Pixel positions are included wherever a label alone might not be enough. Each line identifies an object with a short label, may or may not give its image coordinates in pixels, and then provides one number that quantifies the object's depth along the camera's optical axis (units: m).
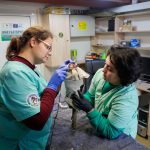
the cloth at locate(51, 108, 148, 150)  1.09
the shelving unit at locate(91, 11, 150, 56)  3.35
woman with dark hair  1.14
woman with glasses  0.93
